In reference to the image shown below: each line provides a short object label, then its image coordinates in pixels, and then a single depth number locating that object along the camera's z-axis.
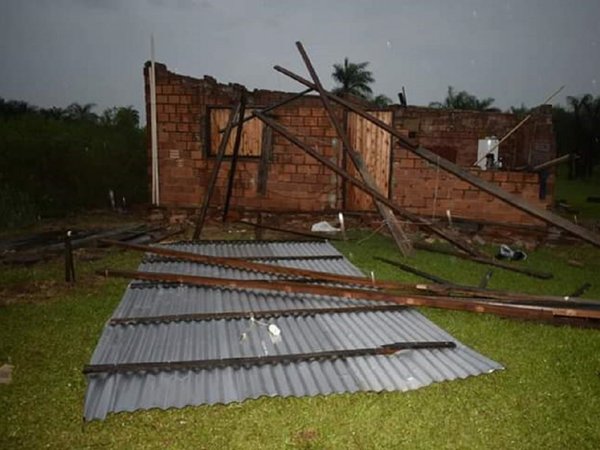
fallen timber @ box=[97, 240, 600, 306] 4.56
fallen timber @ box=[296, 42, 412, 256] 7.16
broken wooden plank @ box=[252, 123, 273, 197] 9.78
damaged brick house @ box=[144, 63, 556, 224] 9.45
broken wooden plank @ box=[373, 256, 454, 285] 5.55
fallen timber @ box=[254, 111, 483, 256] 6.60
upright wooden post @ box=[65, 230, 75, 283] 5.41
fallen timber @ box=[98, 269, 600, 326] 4.31
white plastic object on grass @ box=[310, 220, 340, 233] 9.24
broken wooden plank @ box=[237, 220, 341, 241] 8.14
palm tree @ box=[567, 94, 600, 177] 25.44
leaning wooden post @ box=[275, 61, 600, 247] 4.99
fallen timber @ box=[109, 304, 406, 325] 4.05
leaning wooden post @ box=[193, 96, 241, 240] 7.45
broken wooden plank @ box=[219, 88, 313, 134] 7.55
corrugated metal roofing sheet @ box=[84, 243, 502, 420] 3.01
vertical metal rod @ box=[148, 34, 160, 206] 9.54
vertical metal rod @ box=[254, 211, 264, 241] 8.14
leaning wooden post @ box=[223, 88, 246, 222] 7.48
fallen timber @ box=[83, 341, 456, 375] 3.18
